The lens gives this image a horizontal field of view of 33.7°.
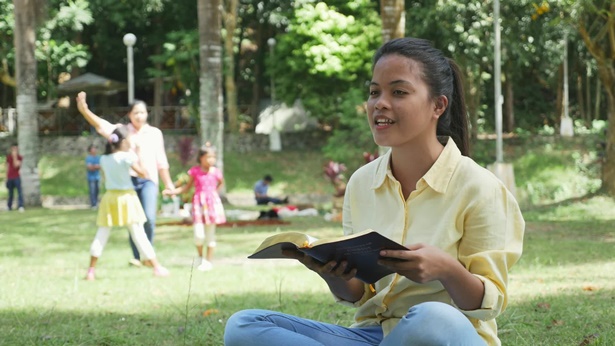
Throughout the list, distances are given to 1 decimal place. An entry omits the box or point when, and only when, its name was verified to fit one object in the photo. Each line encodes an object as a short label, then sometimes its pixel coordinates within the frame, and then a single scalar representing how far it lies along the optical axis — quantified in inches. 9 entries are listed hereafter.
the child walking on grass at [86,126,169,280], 421.4
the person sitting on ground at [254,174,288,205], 1019.3
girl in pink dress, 464.1
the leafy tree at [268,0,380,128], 1444.4
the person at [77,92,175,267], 445.7
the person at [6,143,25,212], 1015.6
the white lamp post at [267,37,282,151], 1502.2
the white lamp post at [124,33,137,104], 1160.1
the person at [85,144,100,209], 1019.9
